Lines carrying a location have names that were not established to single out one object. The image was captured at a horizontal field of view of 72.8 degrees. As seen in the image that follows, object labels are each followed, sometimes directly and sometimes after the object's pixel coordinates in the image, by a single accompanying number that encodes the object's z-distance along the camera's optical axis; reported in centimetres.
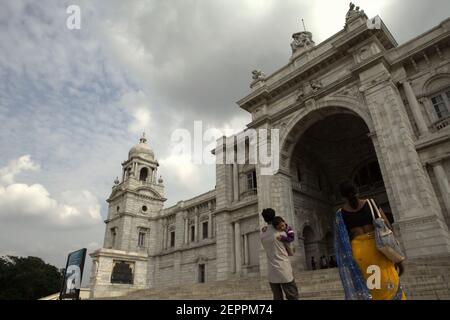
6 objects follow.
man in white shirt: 495
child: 507
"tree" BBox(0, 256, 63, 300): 4609
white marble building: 1321
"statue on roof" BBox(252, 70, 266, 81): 2227
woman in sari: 341
